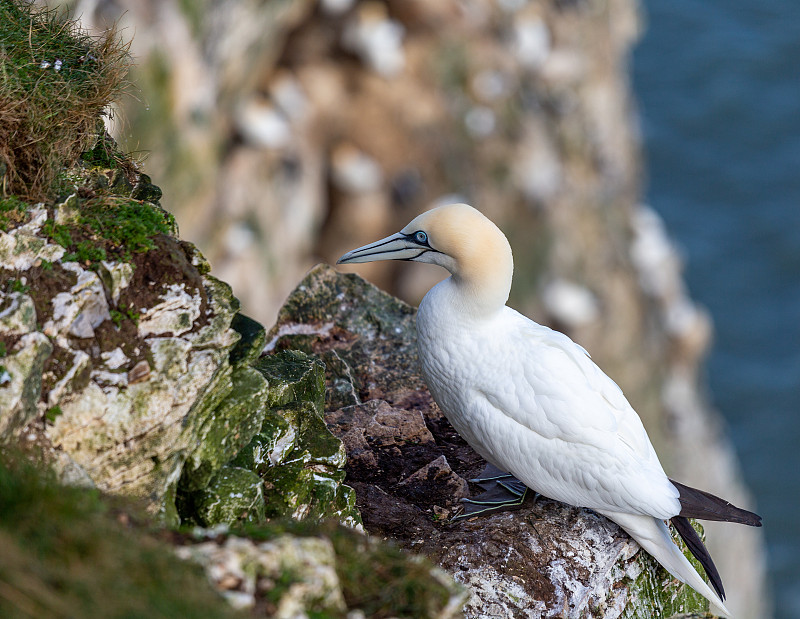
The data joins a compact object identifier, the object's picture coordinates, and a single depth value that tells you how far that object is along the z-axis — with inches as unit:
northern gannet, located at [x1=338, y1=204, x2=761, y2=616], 399.2
